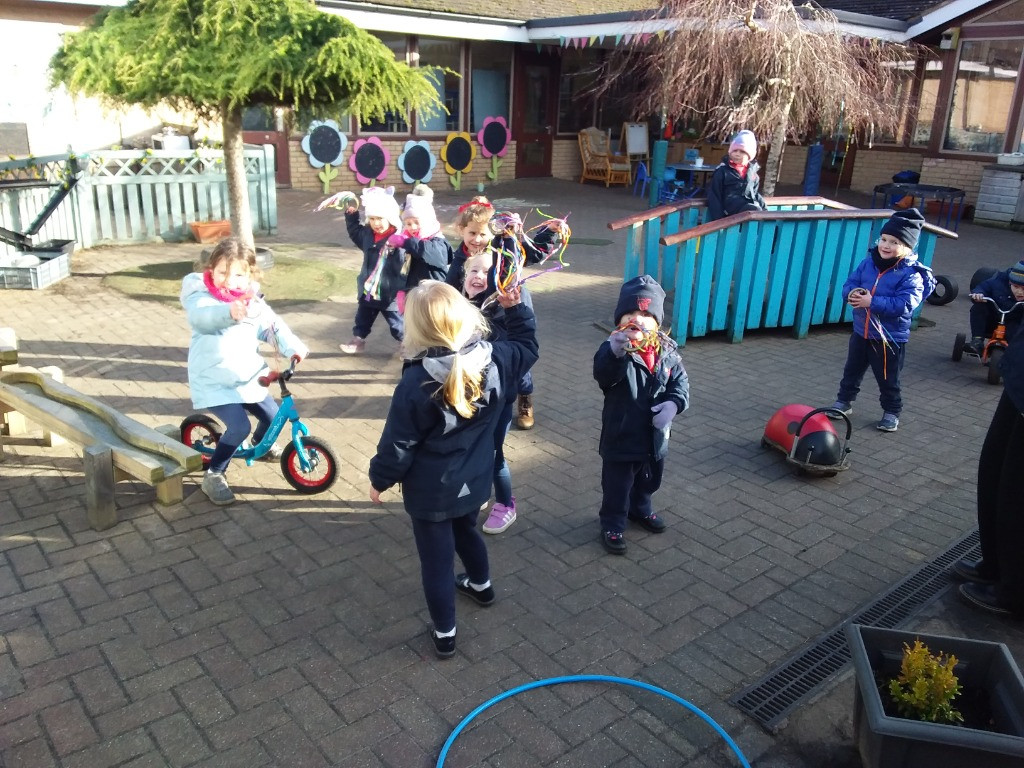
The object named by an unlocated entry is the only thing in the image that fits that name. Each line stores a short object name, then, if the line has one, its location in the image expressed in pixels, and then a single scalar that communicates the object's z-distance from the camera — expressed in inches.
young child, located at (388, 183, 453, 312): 240.1
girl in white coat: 172.4
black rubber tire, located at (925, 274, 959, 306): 375.2
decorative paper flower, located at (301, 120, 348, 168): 629.9
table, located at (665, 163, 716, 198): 598.4
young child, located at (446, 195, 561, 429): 177.1
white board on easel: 758.5
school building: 534.3
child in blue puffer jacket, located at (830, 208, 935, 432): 228.7
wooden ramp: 165.9
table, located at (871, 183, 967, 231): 581.6
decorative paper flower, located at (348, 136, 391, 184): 655.7
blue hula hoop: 118.7
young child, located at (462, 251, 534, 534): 154.1
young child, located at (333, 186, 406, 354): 254.2
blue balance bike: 186.9
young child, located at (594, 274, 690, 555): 153.7
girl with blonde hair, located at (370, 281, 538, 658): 121.9
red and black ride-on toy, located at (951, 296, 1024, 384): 280.5
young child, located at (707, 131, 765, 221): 313.3
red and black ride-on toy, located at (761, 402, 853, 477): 204.7
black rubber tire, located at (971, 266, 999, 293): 343.1
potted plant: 102.3
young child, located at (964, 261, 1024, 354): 290.7
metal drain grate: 130.1
